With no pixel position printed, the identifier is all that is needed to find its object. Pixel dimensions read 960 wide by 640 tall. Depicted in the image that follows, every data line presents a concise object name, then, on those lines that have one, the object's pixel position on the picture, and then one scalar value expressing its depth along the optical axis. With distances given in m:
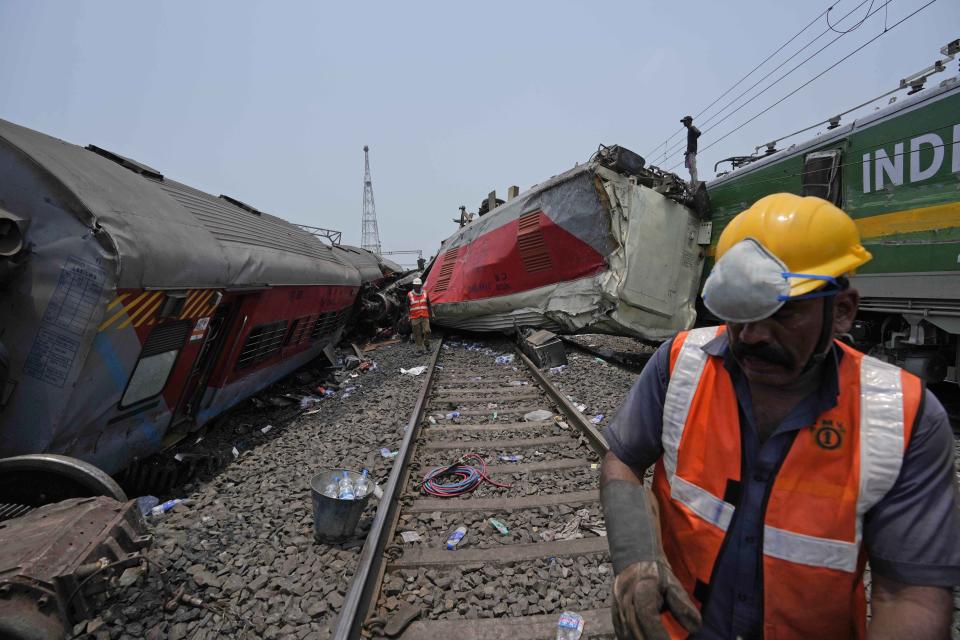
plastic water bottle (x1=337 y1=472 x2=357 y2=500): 3.22
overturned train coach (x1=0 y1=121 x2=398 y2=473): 2.79
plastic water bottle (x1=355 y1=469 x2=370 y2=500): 3.20
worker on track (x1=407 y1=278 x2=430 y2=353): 10.82
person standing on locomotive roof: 8.79
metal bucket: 2.97
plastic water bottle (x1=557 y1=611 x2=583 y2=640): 2.25
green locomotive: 4.83
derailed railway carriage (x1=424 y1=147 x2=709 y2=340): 7.77
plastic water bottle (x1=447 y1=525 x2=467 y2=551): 2.99
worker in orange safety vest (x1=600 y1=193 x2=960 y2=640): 1.03
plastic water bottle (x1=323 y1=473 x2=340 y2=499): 3.20
